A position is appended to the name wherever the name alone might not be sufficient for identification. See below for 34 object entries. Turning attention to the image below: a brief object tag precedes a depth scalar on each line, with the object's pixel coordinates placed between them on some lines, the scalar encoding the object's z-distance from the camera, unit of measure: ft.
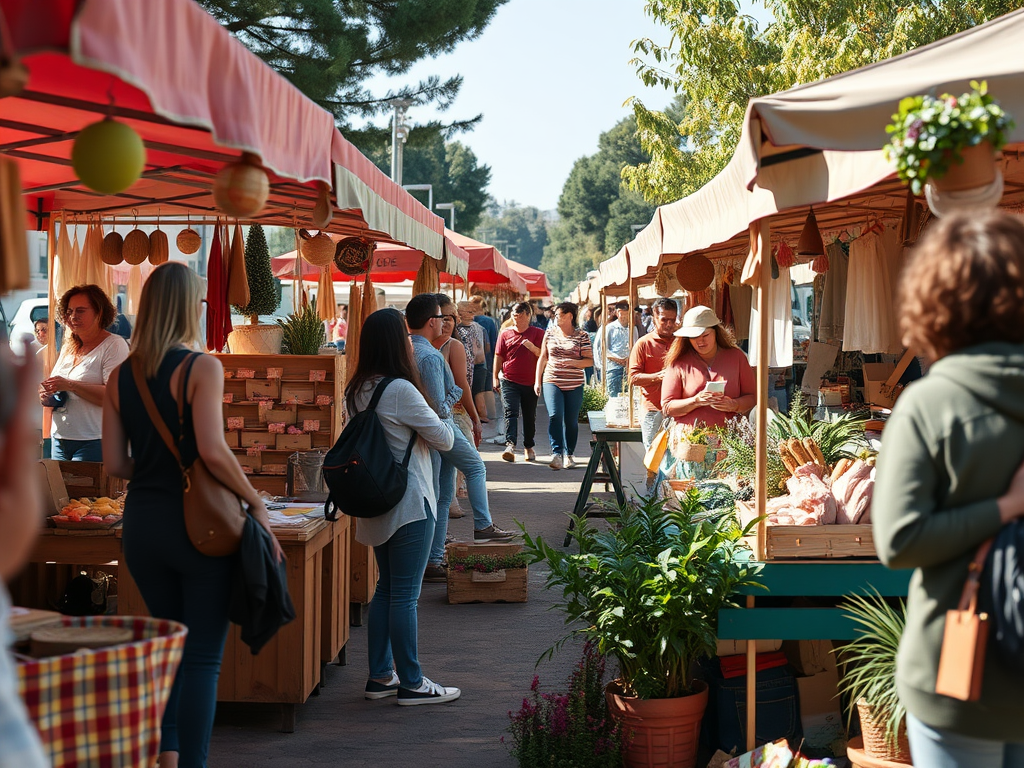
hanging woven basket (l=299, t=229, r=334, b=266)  25.12
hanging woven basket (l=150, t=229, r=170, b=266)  25.63
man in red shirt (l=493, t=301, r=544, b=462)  43.06
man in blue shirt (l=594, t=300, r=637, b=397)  49.69
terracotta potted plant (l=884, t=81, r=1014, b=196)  9.61
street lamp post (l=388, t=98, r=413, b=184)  43.73
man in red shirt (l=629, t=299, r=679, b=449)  27.09
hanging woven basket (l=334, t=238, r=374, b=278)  26.96
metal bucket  19.02
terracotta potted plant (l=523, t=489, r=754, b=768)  13.69
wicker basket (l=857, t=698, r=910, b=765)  12.79
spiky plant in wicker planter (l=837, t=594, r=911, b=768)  12.59
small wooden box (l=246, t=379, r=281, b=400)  21.89
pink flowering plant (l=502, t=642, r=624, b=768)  13.50
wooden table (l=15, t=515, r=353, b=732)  15.57
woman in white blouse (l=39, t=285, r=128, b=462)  20.59
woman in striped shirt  38.96
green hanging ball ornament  8.96
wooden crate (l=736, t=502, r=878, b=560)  13.58
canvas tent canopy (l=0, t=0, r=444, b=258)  6.88
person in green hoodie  6.86
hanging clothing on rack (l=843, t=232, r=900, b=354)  23.12
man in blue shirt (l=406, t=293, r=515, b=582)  19.95
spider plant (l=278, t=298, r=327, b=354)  22.35
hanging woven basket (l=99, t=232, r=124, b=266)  25.18
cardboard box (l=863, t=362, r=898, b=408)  24.94
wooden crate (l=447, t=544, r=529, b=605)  23.94
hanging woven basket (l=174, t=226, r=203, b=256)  26.99
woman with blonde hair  10.91
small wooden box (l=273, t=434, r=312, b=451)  21.77
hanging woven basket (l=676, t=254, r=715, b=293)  29.22
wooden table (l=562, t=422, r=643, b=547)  28.99
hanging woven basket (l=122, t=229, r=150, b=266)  25.49
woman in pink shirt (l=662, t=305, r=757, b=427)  21.90
